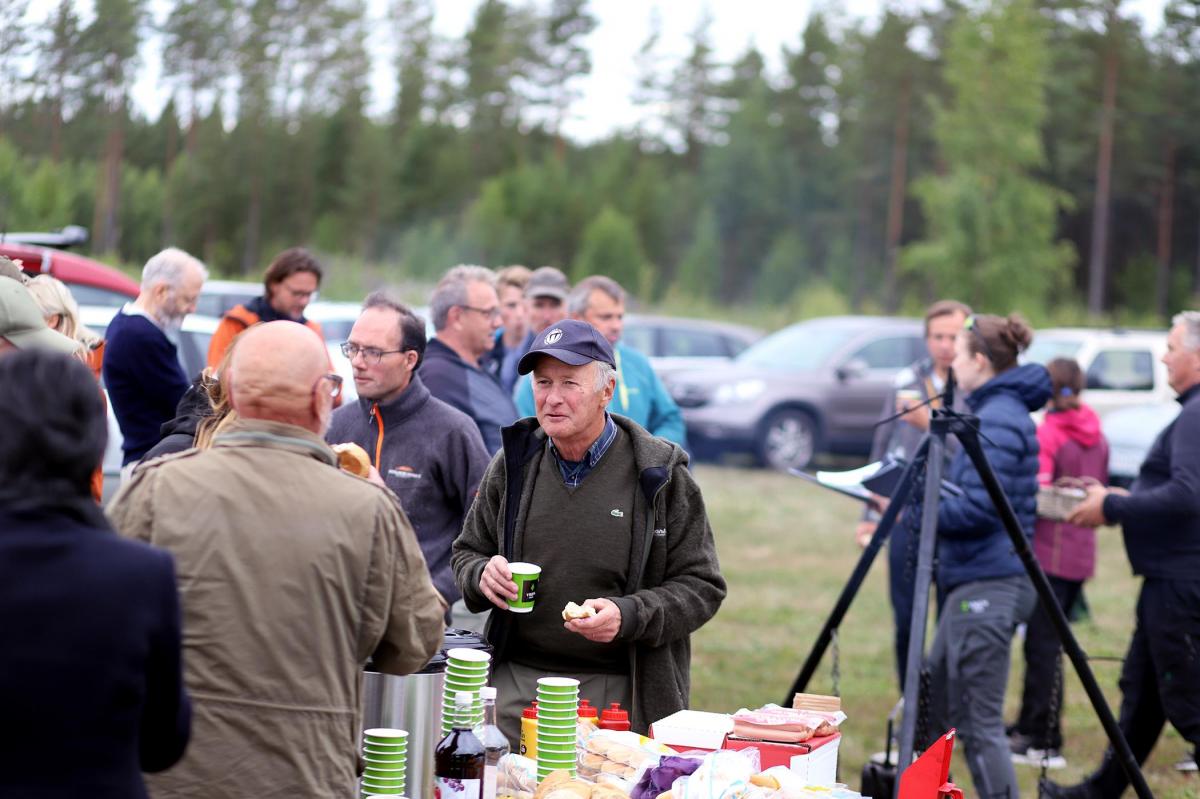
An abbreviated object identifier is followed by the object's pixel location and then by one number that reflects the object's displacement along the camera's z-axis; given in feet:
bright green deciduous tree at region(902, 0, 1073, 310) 139.74
